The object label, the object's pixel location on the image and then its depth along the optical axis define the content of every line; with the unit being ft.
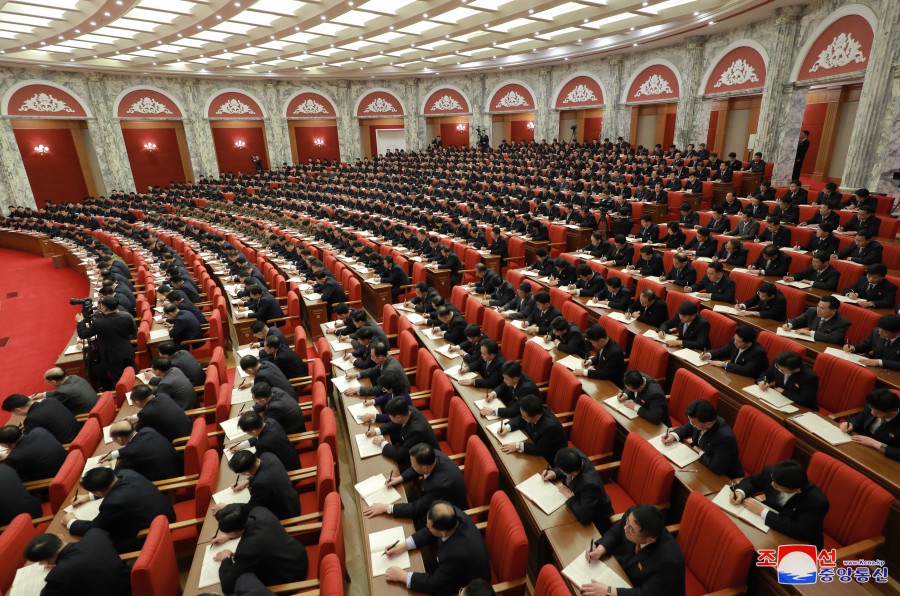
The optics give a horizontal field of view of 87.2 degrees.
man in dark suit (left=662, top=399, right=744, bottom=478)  10.91
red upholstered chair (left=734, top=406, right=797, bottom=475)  10.96
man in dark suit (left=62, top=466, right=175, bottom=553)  10.64
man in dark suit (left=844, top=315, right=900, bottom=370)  13.43
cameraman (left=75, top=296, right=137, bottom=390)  19.94
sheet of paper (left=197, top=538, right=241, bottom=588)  9.30
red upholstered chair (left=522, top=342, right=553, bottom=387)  16.02
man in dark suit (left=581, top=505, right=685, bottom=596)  8.36
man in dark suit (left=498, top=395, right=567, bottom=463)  11.82
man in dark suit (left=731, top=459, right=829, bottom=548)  9.05
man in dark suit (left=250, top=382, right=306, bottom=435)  13.82
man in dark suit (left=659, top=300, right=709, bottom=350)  16.30
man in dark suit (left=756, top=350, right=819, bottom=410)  12.55
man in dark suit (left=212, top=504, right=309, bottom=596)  9.19
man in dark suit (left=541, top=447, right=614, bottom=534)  9.93
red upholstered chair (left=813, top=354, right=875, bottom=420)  12.80
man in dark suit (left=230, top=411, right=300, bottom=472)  12.30
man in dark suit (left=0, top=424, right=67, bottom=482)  13.00
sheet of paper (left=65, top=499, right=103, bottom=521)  11.20
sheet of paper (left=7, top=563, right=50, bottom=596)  9.47
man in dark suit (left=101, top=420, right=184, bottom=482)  12.47
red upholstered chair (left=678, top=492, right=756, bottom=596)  8.45
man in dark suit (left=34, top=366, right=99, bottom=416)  15.99
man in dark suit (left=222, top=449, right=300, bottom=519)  10.74
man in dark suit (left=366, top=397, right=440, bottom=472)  12.25
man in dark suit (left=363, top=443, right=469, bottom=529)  10.39
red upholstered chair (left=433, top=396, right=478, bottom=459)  12.72
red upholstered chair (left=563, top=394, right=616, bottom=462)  12.19
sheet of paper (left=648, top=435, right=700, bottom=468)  11.31
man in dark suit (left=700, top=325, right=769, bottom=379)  14.12
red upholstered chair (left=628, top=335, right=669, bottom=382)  15.47
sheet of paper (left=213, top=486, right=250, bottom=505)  11.24
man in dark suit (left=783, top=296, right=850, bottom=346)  15.23
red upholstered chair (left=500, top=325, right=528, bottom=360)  17.74
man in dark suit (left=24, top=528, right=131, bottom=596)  9.07
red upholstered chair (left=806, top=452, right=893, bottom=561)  9.08
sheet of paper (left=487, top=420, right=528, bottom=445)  12.65
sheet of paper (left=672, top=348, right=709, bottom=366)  15.18
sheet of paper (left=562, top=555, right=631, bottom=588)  8.79
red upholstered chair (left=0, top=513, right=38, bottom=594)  9.83
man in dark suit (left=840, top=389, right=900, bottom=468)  10.78
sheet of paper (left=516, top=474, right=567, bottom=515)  10.43
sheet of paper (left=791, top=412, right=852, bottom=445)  11.27
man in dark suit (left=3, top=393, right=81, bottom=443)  14.53
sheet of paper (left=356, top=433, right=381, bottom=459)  12.70
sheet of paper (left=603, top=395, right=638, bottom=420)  13.16
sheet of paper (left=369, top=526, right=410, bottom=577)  9.39
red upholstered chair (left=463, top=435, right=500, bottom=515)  10.75
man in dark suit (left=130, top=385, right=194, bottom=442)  14.03
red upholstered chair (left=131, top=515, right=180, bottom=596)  8.89
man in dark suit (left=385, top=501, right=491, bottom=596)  8.76
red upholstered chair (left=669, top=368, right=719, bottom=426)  12.79
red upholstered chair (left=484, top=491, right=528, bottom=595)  8.90
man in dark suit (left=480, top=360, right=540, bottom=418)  13.78
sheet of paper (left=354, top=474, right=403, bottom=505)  11.06
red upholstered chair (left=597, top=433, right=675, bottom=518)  10.49
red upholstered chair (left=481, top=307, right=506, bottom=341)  19.33
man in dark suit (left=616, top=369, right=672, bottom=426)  12.78
